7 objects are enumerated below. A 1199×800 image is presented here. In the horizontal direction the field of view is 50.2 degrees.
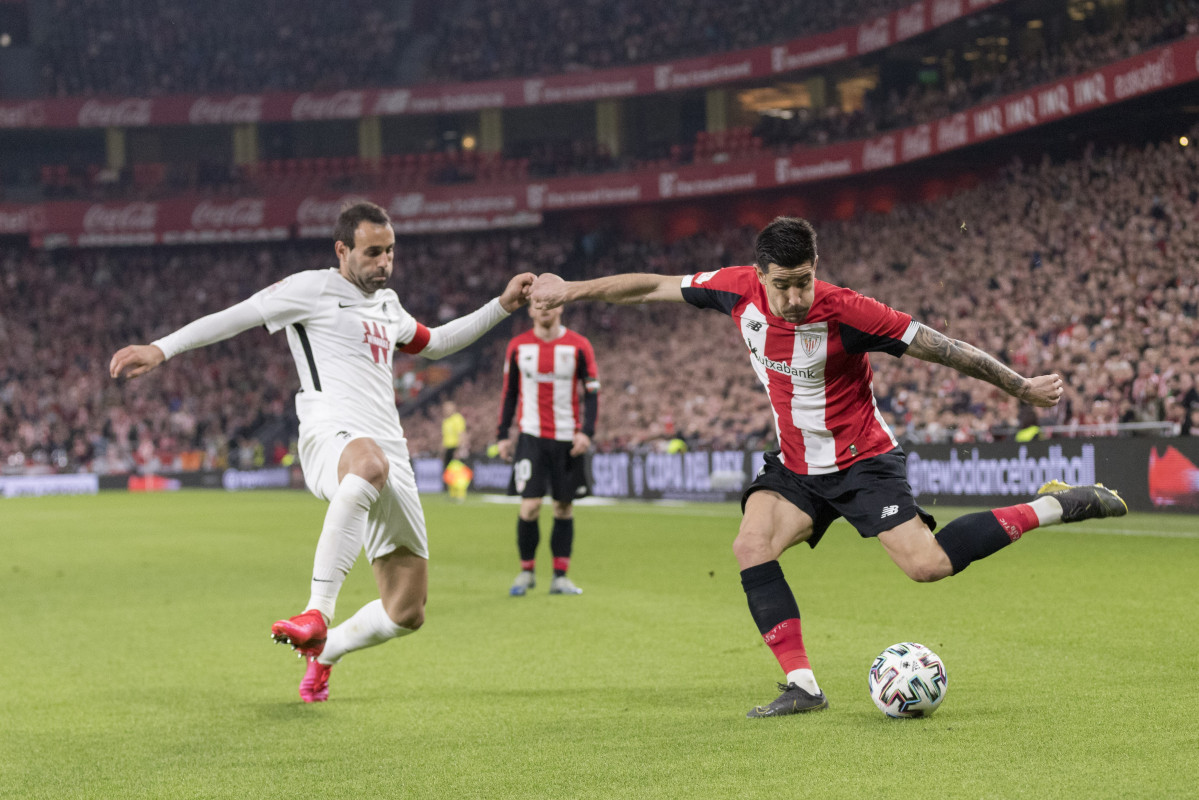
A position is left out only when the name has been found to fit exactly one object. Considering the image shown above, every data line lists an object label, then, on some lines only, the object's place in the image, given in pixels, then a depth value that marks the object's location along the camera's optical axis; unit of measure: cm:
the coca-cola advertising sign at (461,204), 3156
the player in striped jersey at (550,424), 1034
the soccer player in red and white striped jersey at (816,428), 512
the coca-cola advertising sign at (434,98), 3497
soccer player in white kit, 567
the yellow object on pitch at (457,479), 2583
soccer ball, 493
